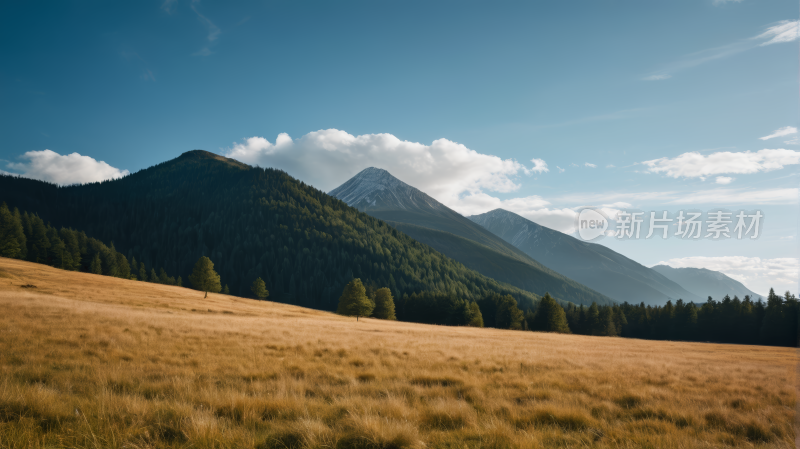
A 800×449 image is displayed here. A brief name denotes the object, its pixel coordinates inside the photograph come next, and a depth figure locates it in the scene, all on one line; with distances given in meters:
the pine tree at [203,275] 69.69
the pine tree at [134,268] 120.76
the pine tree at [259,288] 96.12
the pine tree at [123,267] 104.00
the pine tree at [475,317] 85.50
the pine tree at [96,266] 95.12
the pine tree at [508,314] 86.71
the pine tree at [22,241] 89.98
